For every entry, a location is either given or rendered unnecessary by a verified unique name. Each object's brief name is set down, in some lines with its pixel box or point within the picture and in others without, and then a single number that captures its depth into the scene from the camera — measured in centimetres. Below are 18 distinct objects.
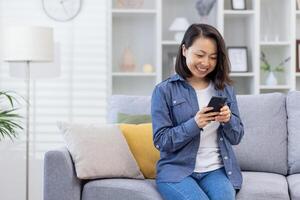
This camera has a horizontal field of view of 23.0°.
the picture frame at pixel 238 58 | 594
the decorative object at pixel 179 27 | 596
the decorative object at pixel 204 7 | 591
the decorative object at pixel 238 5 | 598
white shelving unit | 595
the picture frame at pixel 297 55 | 592
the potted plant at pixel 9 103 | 575
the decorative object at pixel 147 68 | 593
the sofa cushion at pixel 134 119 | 409
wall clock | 598
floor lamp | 487
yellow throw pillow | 376
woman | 319
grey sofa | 342
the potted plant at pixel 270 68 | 593
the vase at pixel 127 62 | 602
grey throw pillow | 359
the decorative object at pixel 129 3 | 602
